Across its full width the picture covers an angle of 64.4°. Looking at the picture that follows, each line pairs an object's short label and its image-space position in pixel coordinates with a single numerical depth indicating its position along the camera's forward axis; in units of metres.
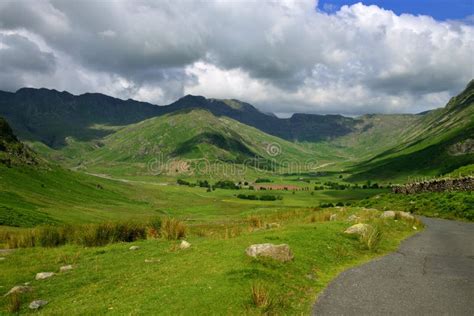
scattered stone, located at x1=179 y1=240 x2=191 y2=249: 26.03
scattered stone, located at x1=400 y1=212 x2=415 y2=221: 42.56
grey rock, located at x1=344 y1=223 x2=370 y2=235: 28.45
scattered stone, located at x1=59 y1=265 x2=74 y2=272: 22.34
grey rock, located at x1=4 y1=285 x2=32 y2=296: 17.81
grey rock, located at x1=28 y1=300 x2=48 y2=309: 16.16
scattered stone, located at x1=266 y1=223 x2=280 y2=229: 36.86
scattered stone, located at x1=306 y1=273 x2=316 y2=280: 19.34
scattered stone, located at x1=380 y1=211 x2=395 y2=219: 41.42
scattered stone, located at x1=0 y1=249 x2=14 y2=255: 28.21
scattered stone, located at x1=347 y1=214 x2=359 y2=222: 36.29
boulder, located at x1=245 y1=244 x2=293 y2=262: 19.95
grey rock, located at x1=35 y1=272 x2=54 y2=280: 20.78
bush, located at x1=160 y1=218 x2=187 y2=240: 31.75
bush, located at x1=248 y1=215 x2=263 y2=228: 38.31
